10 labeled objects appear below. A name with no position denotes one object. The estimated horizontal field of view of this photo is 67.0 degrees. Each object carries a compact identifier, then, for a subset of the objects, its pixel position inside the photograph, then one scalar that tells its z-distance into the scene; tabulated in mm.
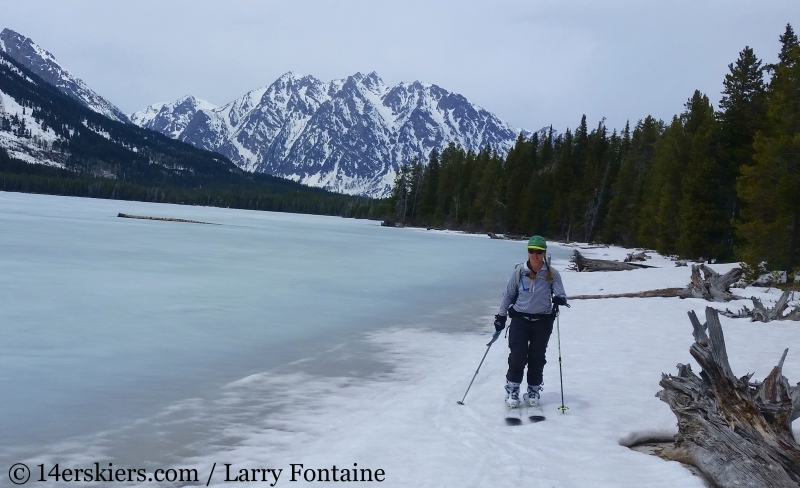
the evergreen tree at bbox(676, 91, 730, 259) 36094
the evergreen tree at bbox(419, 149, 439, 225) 107750
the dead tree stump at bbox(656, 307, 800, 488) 5203
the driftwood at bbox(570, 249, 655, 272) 30312
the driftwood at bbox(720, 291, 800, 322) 14844
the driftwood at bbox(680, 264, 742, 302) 18422
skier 7895
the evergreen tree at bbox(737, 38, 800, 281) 21812
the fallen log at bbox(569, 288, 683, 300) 19200
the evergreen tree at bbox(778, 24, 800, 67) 37438
